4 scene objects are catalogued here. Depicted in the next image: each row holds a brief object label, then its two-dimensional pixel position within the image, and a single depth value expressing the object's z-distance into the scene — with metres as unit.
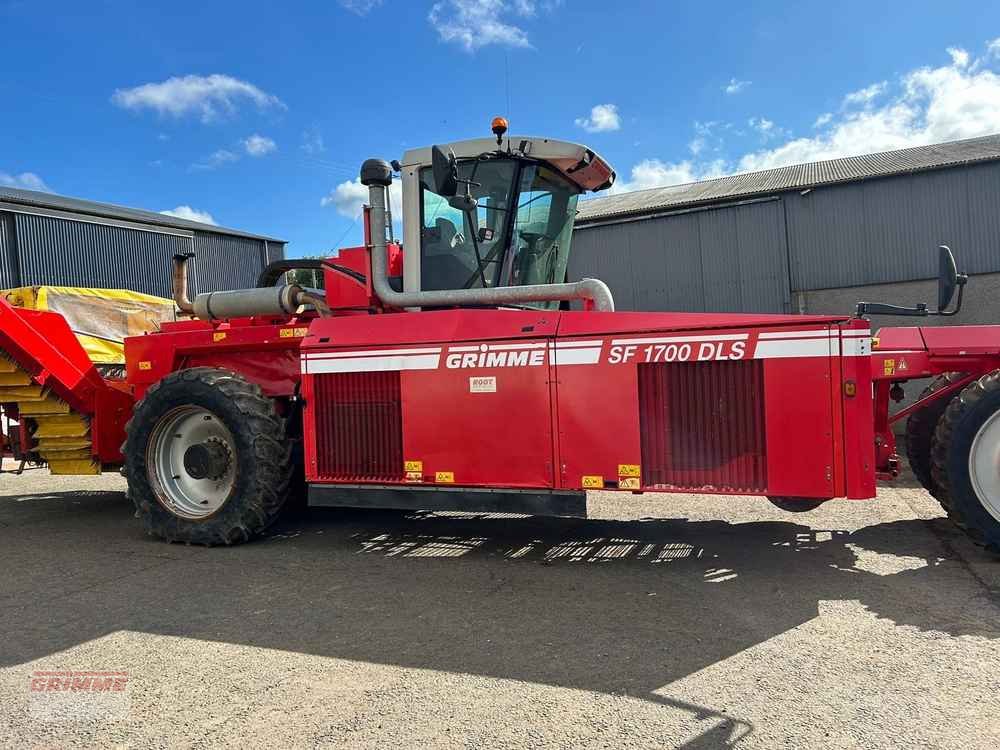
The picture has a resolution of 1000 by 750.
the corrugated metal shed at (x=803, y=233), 13.37
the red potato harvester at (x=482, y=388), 4.18
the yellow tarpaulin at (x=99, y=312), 8.59
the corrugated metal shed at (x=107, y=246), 16.62
